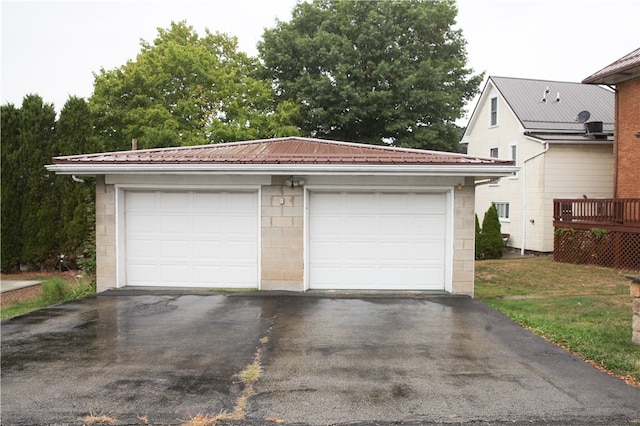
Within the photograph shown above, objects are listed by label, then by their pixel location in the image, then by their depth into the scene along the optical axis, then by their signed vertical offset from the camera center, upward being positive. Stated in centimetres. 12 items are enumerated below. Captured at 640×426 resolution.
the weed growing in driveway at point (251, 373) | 500 -179
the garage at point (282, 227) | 973 -41
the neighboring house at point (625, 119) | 1585 +296
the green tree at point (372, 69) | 2373 +707
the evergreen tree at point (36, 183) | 1609 +82
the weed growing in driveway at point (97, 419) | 405 -181
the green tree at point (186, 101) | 2344 +550
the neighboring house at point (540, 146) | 1912 +255
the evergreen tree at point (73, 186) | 1620 +72
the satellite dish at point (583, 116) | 1967 +373
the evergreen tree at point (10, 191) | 1598 +54
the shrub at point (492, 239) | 1903 -127
